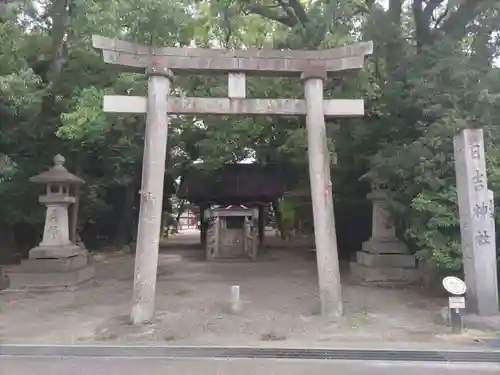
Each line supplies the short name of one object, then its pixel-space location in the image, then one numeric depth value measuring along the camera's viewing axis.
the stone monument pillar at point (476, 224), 8.60
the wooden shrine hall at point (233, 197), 22.06
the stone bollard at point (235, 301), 9.65
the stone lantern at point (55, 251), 13.27
